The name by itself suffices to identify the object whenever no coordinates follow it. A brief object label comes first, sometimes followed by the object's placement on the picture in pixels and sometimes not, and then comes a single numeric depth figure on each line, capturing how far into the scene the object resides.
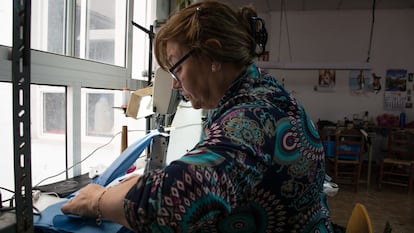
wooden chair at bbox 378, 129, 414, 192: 4.32
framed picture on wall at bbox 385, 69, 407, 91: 5.30
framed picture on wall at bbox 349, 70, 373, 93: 5.46
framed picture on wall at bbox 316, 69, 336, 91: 5.63
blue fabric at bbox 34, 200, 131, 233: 0.81
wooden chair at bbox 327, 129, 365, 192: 4.23
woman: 0.46
